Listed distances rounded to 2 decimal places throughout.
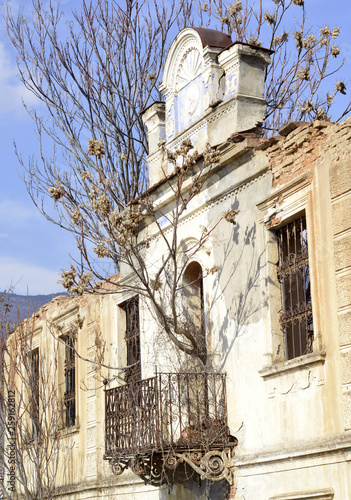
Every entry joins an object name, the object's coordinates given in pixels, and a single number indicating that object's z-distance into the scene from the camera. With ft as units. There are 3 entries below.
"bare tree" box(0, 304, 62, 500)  60.59
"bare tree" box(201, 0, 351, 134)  66.23
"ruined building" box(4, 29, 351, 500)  34.35
